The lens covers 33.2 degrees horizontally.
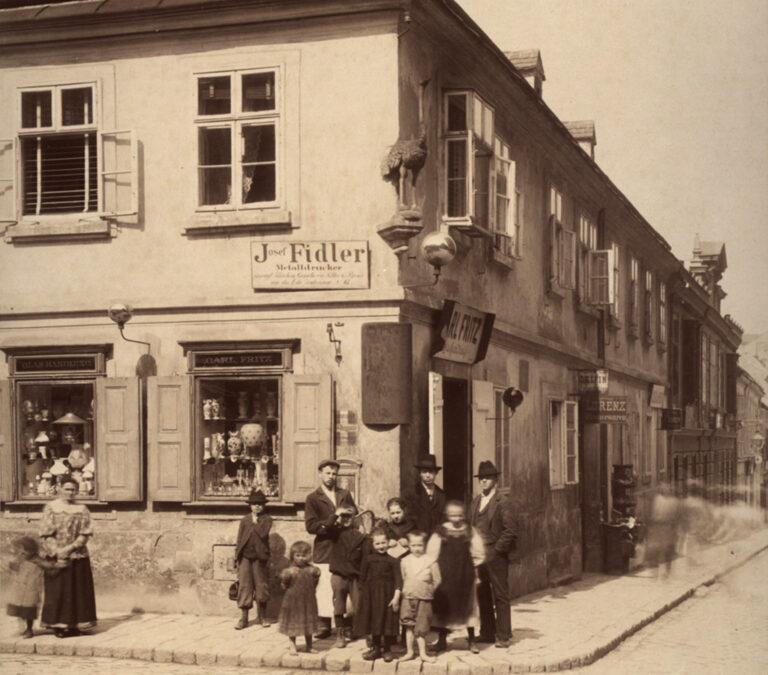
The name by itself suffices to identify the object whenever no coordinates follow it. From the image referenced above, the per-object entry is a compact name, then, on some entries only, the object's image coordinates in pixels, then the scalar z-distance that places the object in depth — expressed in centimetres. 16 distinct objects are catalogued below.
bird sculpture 1387
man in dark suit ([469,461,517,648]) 1288
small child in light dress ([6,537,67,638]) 1270
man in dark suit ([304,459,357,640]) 1287
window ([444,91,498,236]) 1548
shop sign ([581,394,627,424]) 2292
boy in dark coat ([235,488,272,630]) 1338
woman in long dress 1270
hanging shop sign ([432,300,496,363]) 1527
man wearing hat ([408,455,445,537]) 1346
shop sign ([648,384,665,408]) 3122
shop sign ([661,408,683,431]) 3278
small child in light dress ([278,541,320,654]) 1194
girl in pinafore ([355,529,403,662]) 1188
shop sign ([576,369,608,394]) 2306
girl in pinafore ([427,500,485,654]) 1227
